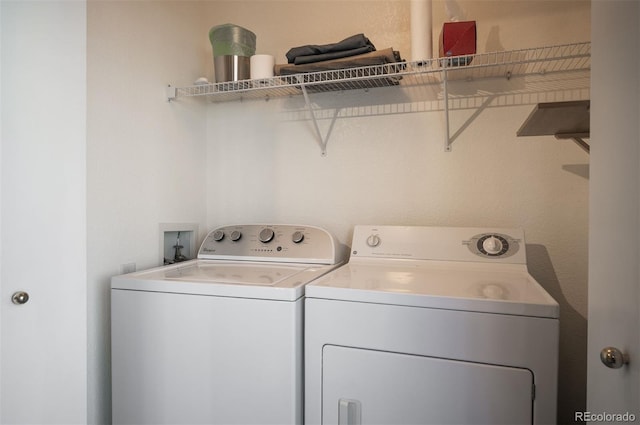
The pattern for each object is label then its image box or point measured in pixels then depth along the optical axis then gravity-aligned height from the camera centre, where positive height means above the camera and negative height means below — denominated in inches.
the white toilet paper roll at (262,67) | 67.1 +25.1
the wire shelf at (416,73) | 59.2 +22.8
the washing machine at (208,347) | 43.9 -17.6
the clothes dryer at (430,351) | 36.8 -15.4
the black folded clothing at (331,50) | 60.3 +25.8
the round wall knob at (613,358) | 26.6 -11.0
